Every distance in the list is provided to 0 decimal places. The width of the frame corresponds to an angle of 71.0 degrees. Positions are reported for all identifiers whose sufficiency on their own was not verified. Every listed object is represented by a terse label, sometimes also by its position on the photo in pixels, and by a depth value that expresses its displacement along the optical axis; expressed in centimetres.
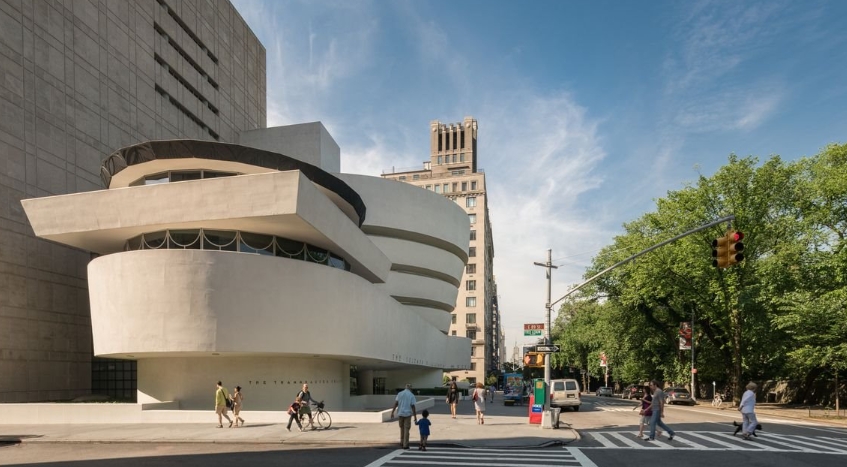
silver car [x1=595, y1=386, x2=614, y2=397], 7056
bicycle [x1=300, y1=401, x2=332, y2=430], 2149
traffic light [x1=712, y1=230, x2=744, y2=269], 1387
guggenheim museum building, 2527
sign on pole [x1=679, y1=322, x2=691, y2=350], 4691
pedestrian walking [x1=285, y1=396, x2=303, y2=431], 2000
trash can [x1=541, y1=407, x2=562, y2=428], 2120
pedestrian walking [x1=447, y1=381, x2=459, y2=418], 2861
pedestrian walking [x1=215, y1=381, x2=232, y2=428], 2139
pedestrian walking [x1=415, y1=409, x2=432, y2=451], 1609
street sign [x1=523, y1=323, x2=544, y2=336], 2242
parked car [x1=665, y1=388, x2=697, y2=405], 4575
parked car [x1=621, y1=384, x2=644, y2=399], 5529
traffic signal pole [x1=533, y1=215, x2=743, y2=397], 2175
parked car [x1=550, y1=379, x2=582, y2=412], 3488
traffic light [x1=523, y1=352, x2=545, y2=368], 2155
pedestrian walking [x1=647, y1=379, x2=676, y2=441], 1847
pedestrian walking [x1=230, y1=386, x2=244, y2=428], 2183
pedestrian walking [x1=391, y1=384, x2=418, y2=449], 1650
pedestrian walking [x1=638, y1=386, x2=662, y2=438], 1911
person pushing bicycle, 2027
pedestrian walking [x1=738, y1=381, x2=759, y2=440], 1814
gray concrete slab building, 3105
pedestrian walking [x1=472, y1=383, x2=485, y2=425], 2395
